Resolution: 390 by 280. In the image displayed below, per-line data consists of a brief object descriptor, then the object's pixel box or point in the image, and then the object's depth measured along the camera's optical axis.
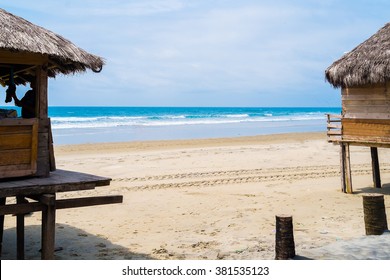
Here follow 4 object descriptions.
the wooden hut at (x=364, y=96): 12.16
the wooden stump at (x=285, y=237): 6.88
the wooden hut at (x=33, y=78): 6.97
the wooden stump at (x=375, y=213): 8.09
